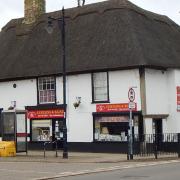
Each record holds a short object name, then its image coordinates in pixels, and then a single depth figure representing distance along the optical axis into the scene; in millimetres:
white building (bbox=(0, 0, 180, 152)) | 33812
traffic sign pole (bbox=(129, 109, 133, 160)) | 27391
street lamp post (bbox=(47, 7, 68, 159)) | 28869
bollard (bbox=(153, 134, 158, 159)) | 28344
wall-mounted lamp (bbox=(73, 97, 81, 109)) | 35281
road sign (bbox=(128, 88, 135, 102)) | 27266
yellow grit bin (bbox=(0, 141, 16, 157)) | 30766
